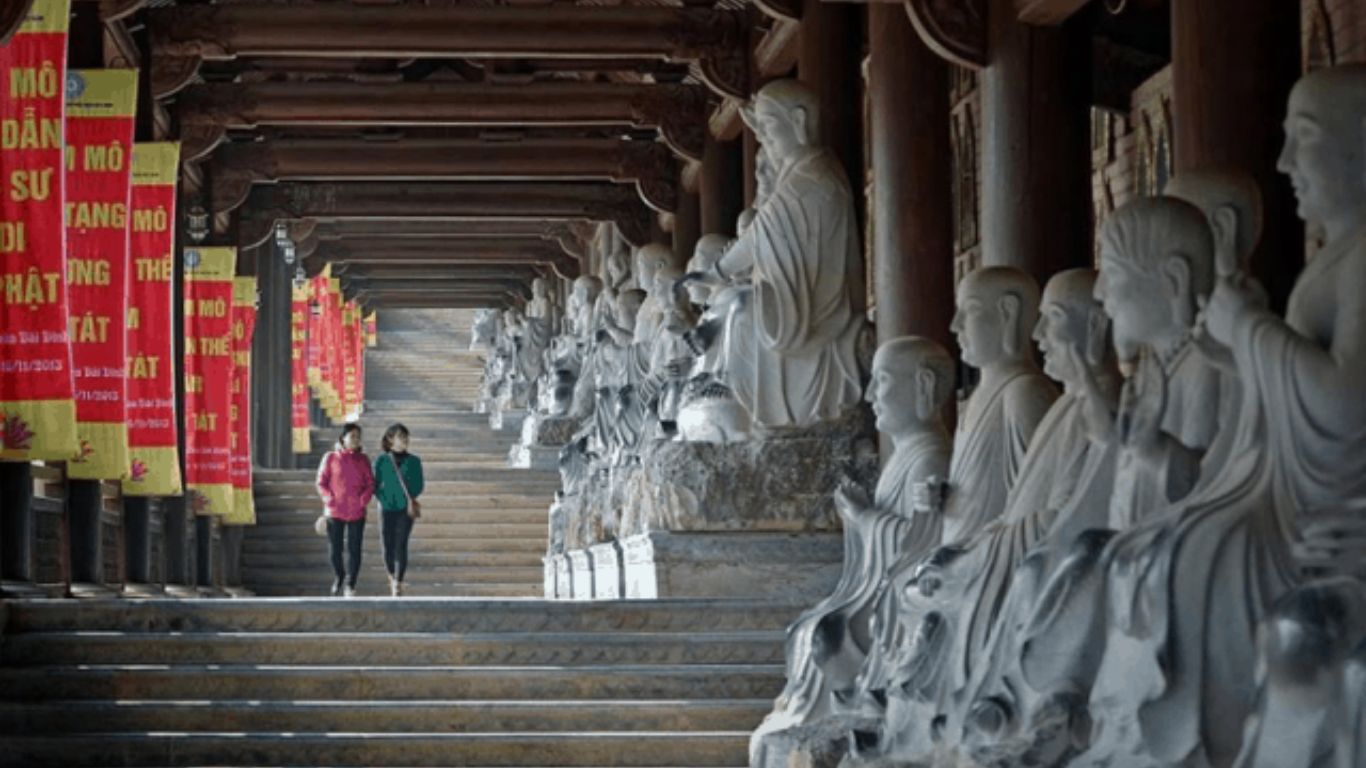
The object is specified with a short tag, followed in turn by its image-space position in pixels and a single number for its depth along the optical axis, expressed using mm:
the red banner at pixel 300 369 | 33638
